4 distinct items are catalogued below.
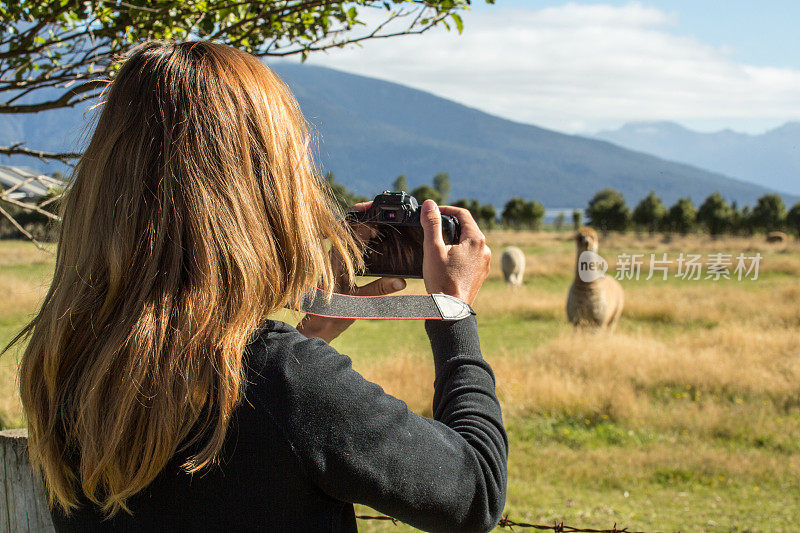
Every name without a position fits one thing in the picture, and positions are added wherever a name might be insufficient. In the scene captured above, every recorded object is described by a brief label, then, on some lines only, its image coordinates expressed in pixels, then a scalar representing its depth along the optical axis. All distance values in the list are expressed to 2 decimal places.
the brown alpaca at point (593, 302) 11.78
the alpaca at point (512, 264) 21.47
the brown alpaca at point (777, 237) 39.75
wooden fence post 1.78
